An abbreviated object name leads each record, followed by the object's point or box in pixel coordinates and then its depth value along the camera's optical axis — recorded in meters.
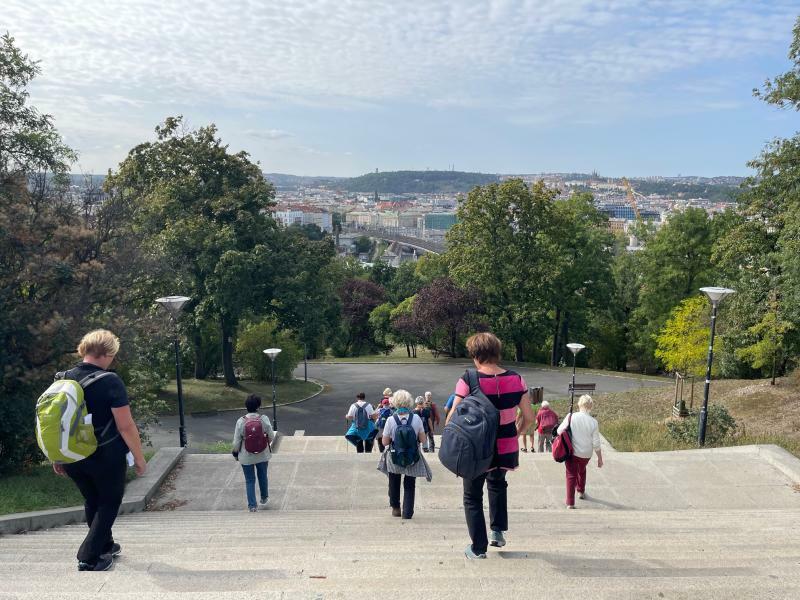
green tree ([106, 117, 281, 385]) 25.17
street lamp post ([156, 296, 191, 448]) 13.44
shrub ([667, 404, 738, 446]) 12.15
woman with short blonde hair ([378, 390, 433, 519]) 6.95
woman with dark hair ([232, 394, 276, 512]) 7.98
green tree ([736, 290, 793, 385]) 19.75
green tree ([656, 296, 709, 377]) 27.14
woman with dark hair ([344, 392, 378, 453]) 12.30
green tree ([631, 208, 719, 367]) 37.03
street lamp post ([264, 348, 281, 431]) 19.95
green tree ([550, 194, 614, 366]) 37.34
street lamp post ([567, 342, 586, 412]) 21.52
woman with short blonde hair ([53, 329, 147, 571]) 4.52
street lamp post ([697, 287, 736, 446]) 11.73
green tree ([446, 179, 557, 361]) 36.31
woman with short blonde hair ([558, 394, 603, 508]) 7.82
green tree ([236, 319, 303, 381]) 29.45
